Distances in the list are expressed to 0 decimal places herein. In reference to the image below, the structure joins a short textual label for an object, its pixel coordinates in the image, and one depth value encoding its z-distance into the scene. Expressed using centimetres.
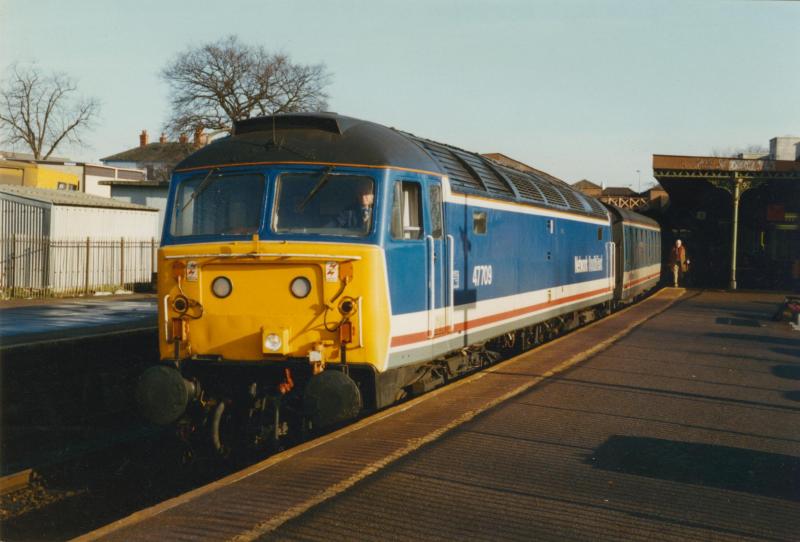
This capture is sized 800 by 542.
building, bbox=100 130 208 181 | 5491
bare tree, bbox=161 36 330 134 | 5556
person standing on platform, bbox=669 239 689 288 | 3427
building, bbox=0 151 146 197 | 4222
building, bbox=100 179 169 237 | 4331
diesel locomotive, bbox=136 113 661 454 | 787
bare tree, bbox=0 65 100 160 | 6612
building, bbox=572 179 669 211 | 5558
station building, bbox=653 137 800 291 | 3506
